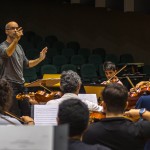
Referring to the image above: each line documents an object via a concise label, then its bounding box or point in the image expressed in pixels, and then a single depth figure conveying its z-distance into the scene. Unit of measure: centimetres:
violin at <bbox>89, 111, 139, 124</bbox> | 510
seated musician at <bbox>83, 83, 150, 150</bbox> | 333
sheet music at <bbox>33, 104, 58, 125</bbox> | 464
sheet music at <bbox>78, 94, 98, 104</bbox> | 578
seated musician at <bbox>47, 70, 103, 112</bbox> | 502
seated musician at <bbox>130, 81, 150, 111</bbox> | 681
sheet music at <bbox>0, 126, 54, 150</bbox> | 195
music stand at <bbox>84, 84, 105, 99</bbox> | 742
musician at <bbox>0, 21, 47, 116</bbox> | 720
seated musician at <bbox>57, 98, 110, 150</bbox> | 274
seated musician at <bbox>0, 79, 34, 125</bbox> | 393
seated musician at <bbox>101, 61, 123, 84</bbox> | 850
